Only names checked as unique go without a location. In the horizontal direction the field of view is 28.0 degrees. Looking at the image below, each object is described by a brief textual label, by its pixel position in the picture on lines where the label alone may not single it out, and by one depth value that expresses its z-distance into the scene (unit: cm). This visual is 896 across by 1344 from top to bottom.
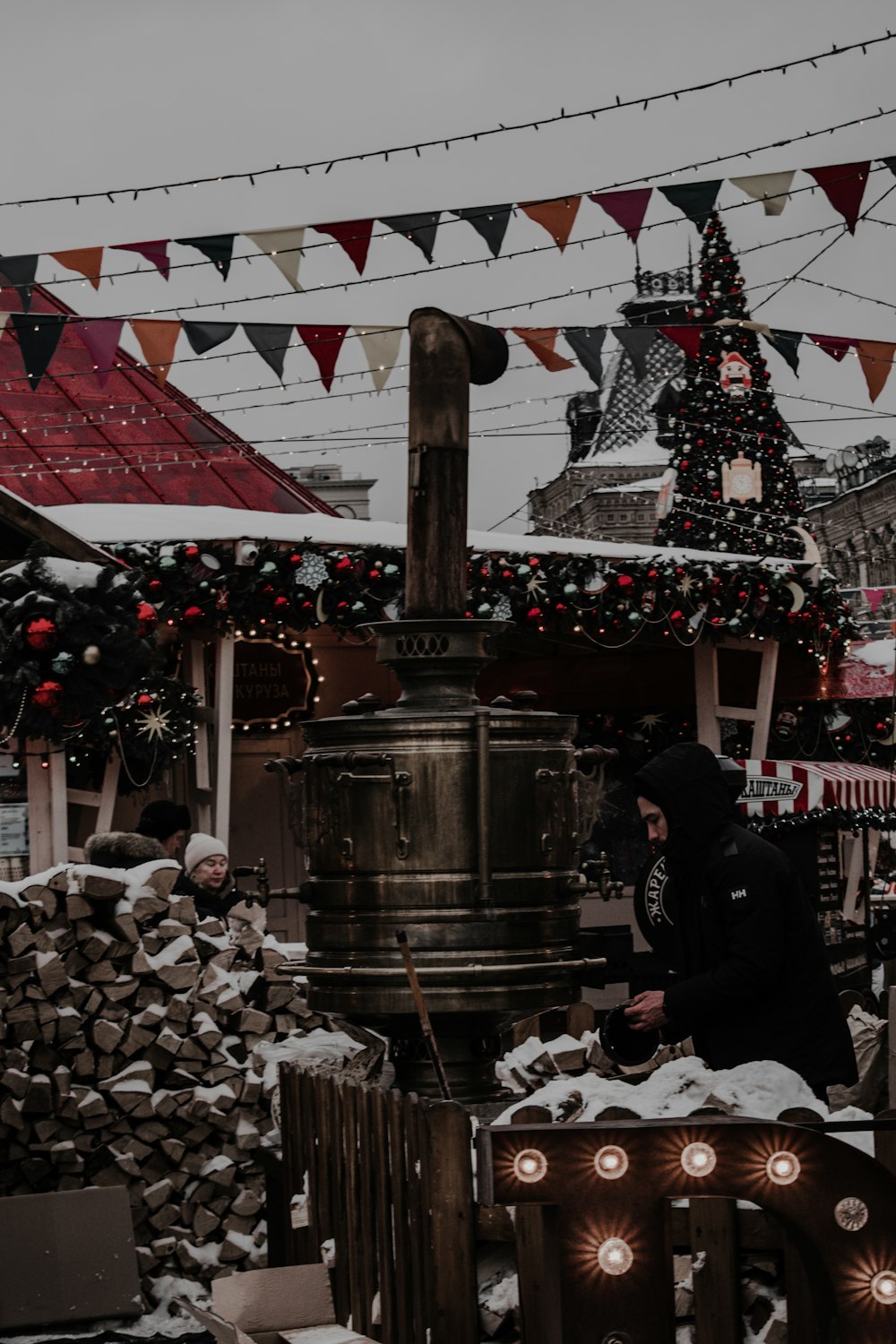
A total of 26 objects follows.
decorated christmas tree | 2714
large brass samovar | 592
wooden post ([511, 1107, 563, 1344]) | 430
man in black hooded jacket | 502
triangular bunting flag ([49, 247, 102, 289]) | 1035
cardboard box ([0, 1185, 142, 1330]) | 633
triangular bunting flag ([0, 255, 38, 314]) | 1021
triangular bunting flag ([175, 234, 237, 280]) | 1016
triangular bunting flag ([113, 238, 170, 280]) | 1021
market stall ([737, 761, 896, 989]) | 1295
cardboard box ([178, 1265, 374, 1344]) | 473
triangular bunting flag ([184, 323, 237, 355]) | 1109
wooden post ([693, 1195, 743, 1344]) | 432
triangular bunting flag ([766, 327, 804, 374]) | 1184
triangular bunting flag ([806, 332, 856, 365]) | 1167
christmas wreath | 1091
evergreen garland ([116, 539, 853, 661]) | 1222
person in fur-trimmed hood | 818
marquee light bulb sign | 374
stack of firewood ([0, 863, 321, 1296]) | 755
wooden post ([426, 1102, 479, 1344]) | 457
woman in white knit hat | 904
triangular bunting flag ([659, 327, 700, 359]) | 1148
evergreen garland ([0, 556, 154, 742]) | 709
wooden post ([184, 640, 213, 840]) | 1319
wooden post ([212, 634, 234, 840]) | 1267
